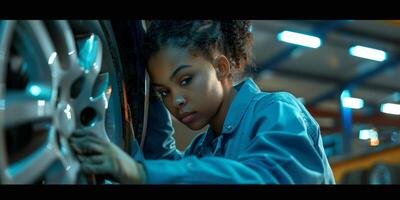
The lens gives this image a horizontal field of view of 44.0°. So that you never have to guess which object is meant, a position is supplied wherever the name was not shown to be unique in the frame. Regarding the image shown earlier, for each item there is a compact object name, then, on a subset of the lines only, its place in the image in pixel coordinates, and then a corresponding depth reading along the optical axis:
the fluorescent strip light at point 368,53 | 5.66
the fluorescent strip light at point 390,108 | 5.59
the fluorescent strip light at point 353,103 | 4.97
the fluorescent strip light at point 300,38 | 5.93
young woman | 0.84
